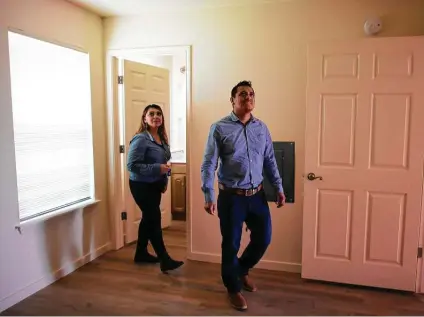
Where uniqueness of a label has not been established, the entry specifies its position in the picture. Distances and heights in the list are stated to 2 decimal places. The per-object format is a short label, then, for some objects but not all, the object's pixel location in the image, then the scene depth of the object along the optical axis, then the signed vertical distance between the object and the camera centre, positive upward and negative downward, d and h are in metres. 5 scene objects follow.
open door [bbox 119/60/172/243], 3.80 +0.26
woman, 3.25 -0.41
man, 2.64 -0.38
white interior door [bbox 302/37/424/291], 2.80 -0.27
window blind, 2.78 -0.02
